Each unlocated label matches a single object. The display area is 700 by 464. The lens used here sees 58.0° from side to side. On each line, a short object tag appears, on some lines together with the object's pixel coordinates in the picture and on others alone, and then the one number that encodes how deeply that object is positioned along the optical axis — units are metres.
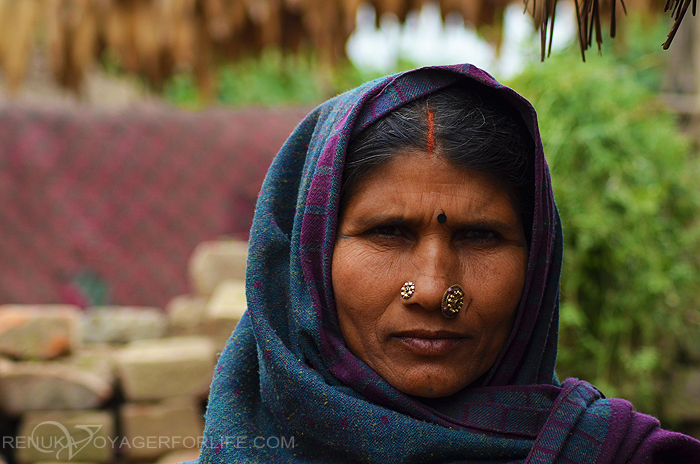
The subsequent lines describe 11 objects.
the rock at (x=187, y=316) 4.74
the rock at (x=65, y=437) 3.93
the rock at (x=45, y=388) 4.01
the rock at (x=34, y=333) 4.09
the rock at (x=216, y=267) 4.58
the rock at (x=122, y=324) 4.90
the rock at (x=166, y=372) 4.17
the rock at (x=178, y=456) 3.80
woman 1.23
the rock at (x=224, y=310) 3.81
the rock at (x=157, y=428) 4.14
